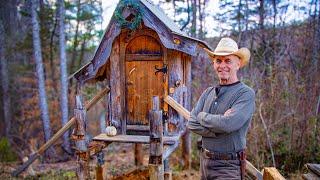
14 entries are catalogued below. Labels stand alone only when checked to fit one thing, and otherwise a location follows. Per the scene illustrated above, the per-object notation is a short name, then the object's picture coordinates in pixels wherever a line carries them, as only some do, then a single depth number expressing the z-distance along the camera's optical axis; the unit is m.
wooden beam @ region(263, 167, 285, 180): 4.03
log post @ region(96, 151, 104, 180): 6.59
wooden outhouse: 5.85
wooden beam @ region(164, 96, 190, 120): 5.48
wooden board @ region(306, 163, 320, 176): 3.94
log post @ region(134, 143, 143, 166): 9.16
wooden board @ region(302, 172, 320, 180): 3.95
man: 3.21
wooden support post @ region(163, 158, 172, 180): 6.48
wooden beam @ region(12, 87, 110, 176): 6.26
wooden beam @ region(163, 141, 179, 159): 5.27
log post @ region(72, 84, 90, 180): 5.42
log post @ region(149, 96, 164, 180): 4.66
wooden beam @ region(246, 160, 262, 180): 5.00
